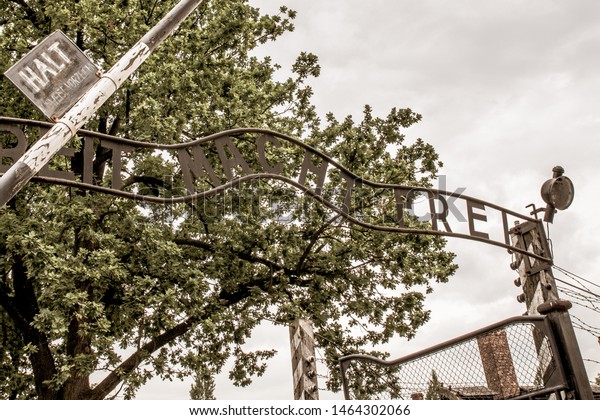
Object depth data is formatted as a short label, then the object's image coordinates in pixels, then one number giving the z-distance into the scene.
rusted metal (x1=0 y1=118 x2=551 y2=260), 5.73
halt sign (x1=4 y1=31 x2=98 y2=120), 4.85
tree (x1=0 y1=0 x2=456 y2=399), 11.23
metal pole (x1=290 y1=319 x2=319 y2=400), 9.64
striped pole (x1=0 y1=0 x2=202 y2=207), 4.52
